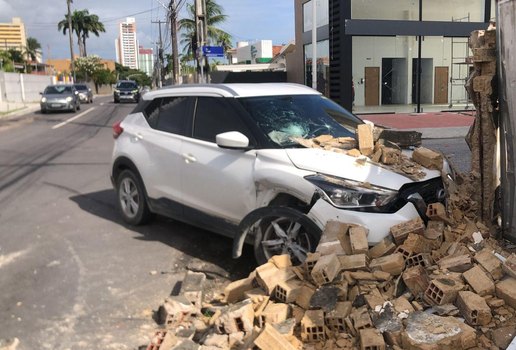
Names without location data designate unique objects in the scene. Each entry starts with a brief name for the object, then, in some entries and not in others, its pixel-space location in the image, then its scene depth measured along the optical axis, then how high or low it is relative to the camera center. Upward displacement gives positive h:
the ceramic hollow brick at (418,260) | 3.90 -1.29
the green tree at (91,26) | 91.06 +12.18
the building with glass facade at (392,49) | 21.48 +1.74
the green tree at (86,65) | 85.56 +5.06
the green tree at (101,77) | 88.25 +3.18
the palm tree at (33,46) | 104.97 +11.07
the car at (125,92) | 42.56 +0.23
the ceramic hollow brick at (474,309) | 3.24 -1.39
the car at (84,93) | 41.88 +0.28
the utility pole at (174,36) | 32.84 +3.89
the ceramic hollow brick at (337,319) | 3.49 -1.52
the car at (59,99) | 29.48 -0.09
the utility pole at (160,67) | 61.17 +3.62
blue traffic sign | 23.88 +1.87
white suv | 4.27 -0.75
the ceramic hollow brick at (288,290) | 3.82 -1.46
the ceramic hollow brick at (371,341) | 3.19 -1.54
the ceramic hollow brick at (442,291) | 3.43 -1.34
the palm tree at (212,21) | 46.05 +6.37
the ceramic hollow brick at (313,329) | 3.48 -1.58
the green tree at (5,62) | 49.83 +3.60
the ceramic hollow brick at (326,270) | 3.75 -1.29
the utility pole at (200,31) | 25.09 +2.96
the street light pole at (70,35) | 74.61 +9.16
